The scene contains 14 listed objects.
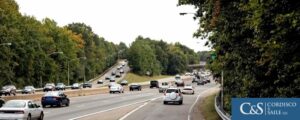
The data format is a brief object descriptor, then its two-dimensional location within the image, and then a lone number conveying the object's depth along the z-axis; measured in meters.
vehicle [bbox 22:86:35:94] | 84.64
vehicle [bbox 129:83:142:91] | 102.53
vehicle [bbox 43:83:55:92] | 92.25
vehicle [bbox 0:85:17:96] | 76.25
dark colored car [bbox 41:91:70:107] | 47.59
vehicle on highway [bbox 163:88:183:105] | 54.03
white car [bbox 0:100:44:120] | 27.61
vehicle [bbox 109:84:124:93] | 88.81
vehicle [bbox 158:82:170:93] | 91.31
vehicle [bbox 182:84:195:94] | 85.56
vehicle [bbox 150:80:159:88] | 118.14
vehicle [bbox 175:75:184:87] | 122.85
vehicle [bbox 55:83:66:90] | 96.50
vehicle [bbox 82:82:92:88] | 118.50
